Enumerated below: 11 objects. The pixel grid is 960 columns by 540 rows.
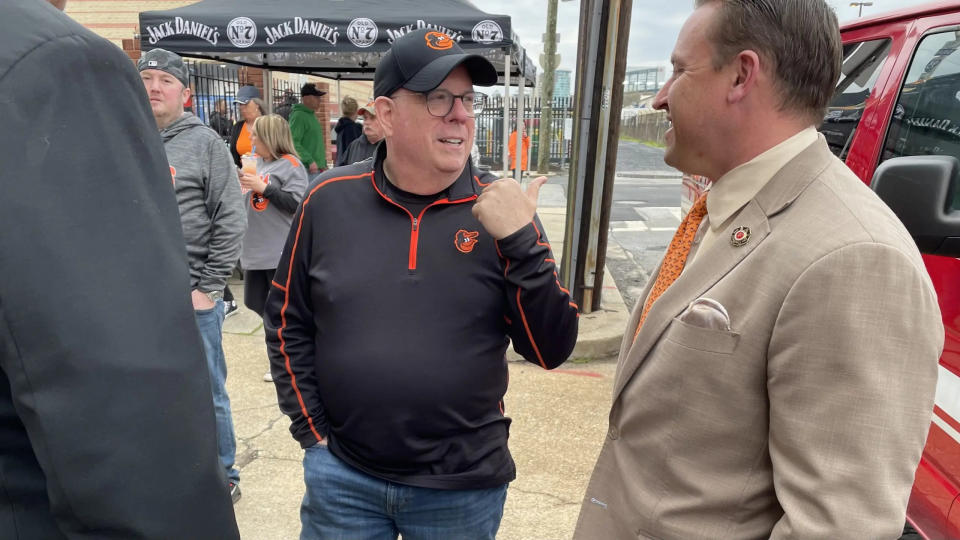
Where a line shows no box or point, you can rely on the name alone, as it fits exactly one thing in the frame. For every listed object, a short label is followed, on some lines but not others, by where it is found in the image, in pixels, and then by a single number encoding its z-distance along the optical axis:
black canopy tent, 6.26
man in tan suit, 0.99
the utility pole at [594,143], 5.13
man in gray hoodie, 3.05
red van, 1.52
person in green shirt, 8.34
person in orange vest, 19.31
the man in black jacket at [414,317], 1.77
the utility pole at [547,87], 23.52
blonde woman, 4.19
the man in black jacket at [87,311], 0.76
